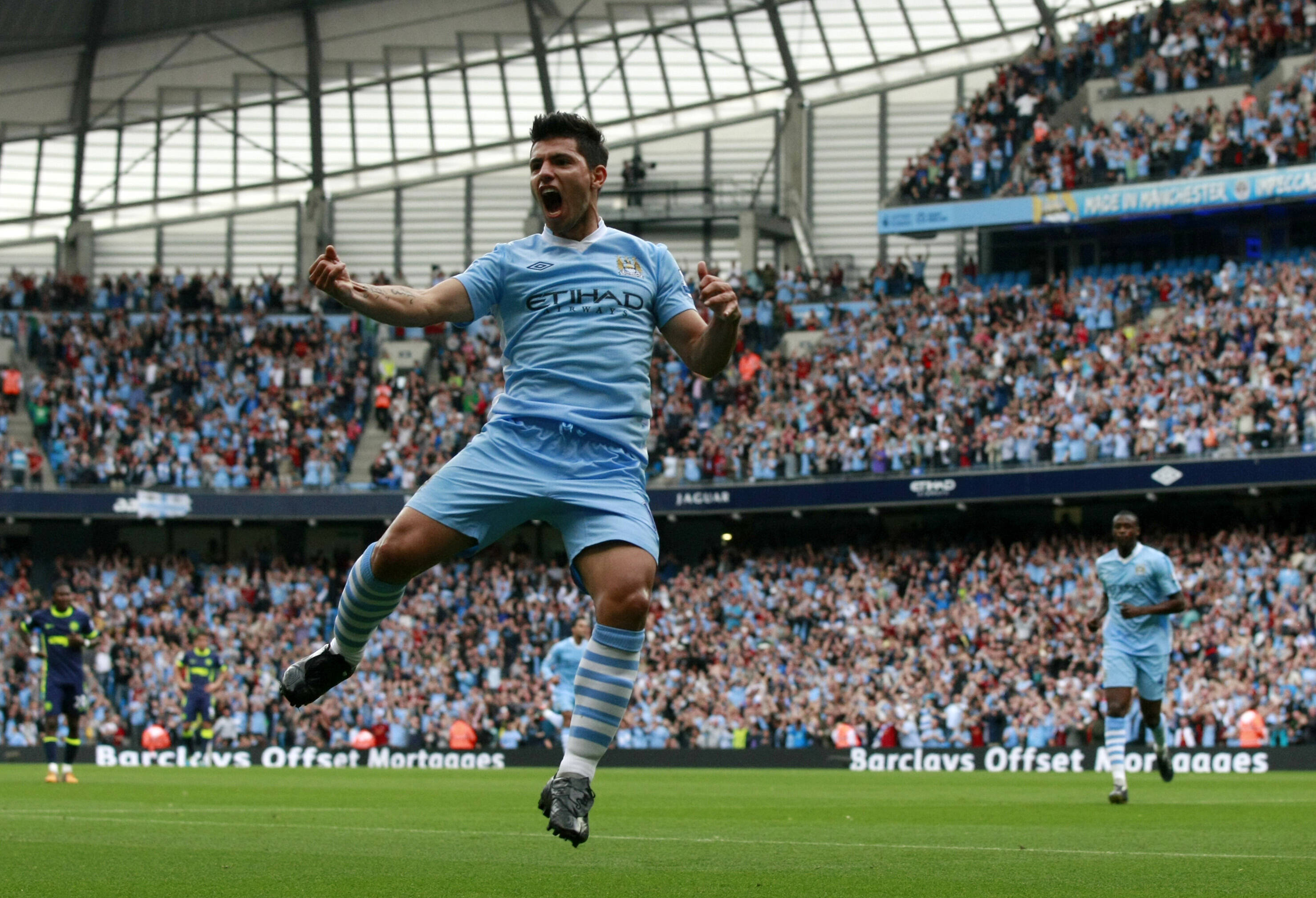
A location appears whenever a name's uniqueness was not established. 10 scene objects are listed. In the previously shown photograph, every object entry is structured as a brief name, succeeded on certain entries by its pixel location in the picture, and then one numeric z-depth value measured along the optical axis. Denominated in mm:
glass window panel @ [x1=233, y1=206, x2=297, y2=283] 52594
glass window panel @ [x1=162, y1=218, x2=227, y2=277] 52906
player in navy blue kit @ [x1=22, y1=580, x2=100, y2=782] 19781
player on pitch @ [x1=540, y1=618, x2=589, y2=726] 20453
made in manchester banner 37219
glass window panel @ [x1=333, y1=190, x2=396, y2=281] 52781
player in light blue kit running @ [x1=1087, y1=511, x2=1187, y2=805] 14930
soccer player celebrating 6762
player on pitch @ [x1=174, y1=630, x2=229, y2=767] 27609
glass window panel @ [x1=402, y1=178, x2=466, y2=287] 52719
